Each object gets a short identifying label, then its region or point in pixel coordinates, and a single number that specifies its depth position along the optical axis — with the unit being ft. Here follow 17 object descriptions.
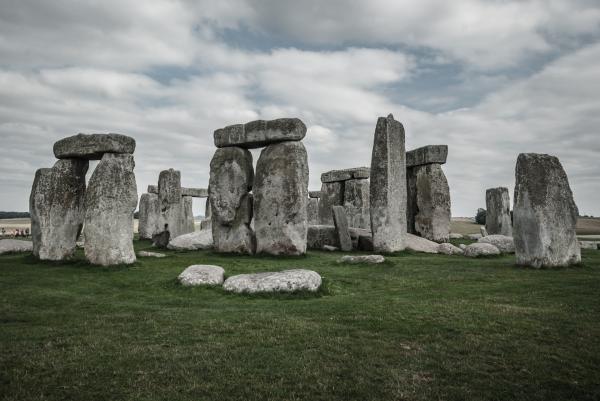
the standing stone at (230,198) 57.77
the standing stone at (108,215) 41.88
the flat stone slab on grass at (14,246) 58.49
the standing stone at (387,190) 55.83
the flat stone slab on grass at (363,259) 43.47
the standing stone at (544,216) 38.37
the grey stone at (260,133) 55.47
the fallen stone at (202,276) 32.50
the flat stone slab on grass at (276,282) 29.76
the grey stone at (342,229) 62.39
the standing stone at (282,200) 53.62
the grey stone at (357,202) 94.79
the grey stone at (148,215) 93.86
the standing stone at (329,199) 101.24
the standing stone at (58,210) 46.85
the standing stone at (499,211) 79.30
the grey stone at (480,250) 51.38
